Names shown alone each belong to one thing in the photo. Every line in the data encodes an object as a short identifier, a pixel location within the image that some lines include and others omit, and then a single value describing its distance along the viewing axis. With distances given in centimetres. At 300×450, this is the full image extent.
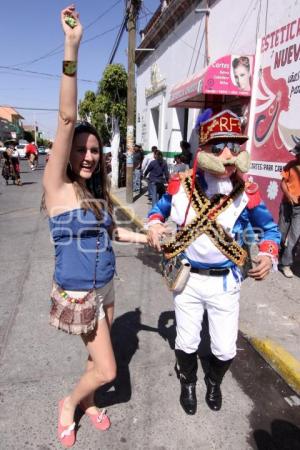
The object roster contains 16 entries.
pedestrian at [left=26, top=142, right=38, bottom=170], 2381
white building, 729
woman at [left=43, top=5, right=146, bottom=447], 182
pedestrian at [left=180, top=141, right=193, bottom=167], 963
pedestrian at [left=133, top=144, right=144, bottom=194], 1308
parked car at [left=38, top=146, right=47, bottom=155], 6344
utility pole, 1062
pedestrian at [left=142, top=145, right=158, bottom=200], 1186
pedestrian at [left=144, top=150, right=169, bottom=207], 997
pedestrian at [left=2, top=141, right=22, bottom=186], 1515
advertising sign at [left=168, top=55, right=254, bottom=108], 722
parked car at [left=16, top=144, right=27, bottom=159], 3953
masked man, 213
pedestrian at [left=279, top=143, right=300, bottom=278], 487
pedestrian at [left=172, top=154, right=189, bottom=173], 959
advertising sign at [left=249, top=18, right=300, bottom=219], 592
